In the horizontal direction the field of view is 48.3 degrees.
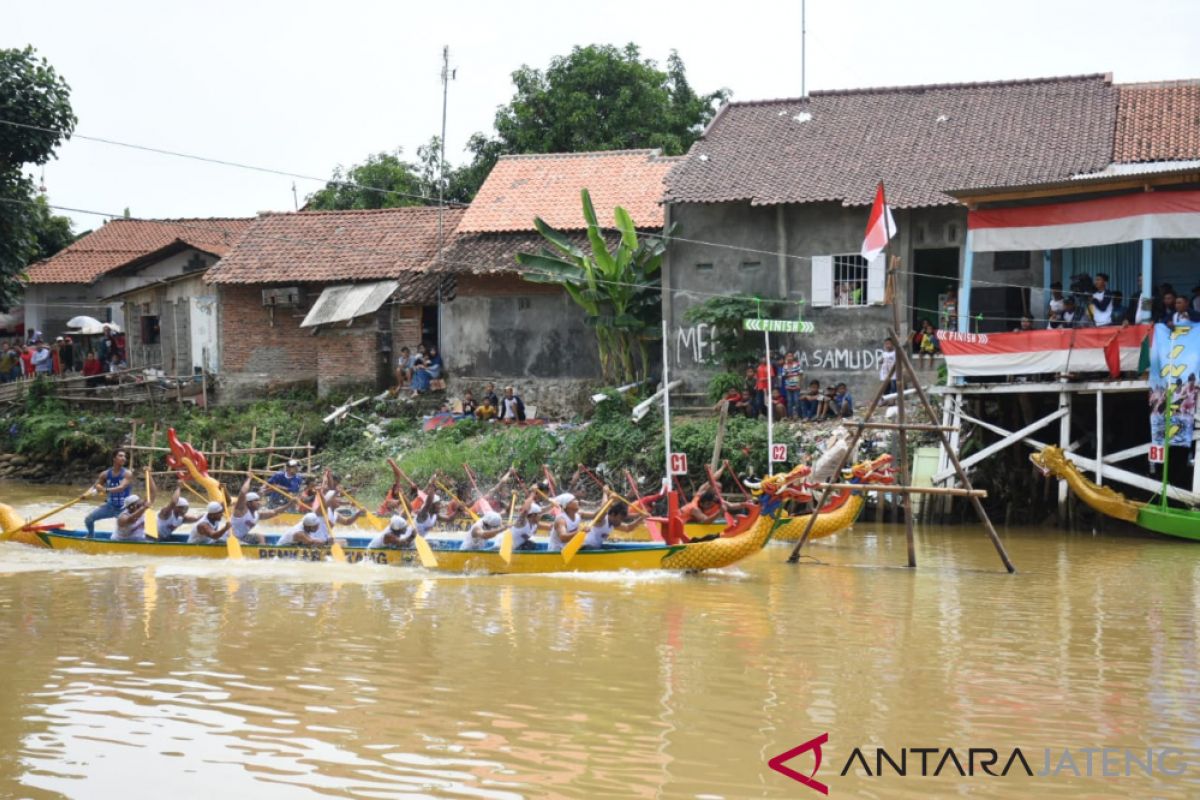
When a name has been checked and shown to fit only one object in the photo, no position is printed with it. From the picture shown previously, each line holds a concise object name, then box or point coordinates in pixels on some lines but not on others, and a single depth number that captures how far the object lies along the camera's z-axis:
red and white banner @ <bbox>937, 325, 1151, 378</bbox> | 18.20
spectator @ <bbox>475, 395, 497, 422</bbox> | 26.07
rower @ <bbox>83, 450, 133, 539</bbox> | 18.48
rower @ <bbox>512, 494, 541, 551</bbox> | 15.93
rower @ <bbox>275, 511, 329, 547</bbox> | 16.91
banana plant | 24.67
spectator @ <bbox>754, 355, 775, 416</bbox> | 23.05
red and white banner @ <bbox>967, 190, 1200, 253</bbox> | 18.33
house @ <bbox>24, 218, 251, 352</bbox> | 32.53
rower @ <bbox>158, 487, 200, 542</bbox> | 17.75
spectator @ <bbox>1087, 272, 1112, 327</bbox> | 19.08
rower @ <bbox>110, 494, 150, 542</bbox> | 17.64
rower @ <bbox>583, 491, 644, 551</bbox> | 15.62
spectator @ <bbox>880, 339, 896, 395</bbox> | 21.81
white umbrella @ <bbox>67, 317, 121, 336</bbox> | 32.88
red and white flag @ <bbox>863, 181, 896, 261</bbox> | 16.42
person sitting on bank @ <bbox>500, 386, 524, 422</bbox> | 26.12
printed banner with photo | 17.28
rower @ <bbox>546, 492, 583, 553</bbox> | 15.70
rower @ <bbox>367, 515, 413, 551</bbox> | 16.48
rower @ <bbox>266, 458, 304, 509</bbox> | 21.78
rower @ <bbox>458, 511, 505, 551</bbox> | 16.11
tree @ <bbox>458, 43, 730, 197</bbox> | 32.53
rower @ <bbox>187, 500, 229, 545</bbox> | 17.20
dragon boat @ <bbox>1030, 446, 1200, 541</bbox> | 17.50
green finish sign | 19.86
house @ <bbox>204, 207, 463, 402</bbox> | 29.27
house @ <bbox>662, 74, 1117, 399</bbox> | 22.67
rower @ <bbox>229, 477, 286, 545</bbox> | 17.27
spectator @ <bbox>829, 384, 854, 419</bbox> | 22.56
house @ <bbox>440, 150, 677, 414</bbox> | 26.86
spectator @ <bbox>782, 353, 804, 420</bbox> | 23.19
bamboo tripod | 14.98
